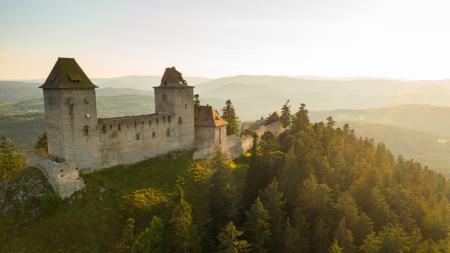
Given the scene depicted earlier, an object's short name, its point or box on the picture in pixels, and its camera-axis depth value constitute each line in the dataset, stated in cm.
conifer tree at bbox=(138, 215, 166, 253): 3950
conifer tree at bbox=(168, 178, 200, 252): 3909
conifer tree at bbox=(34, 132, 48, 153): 6262
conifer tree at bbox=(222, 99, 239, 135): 8006
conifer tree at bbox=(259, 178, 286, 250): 4453
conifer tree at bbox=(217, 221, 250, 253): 3825
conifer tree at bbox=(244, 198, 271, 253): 4206
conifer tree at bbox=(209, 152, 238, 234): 4544
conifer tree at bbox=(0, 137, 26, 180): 6291
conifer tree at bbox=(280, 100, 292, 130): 8931
